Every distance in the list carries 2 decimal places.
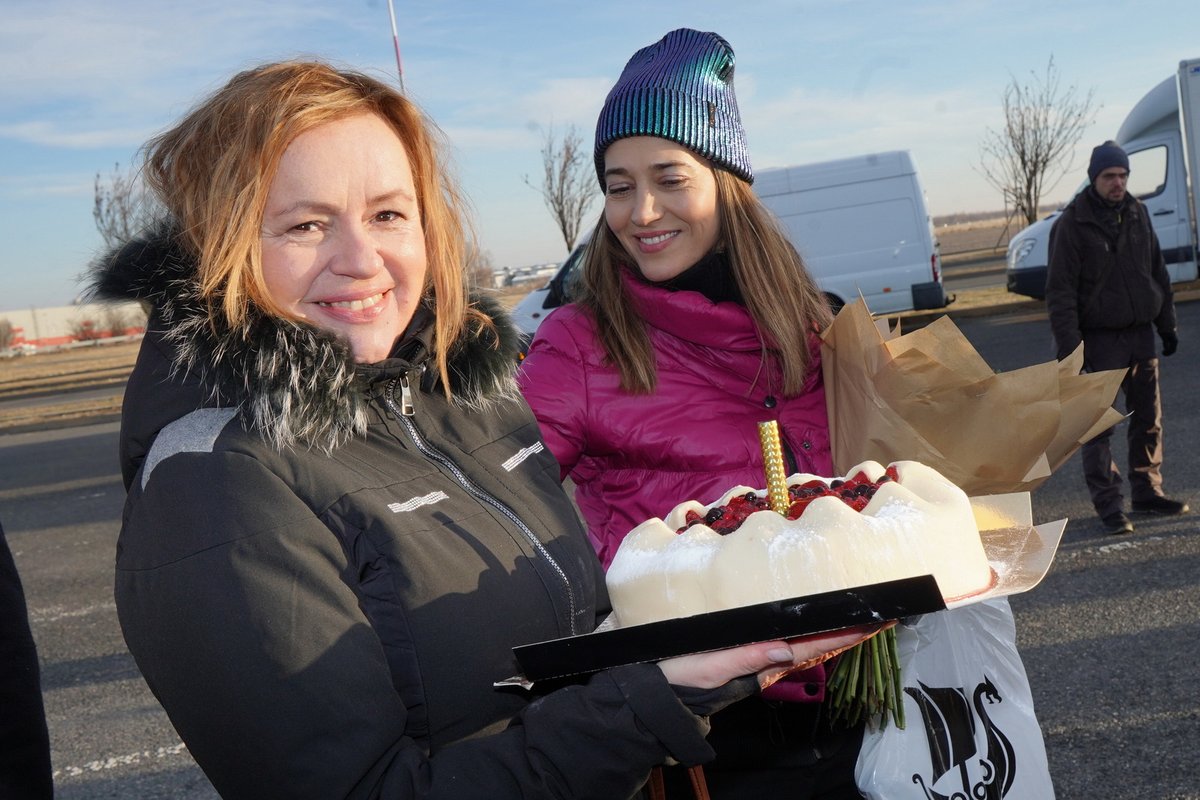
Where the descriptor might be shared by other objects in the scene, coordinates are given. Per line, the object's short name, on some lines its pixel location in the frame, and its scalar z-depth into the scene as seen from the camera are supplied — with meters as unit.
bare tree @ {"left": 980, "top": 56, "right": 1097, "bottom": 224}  26.20
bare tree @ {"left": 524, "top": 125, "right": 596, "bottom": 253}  26.55
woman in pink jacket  2.49
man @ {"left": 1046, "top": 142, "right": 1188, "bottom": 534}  6.44
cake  1.60
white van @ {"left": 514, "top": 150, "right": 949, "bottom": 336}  15.02
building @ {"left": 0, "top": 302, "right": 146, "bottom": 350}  59.65
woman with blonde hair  1.39
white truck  15.41
